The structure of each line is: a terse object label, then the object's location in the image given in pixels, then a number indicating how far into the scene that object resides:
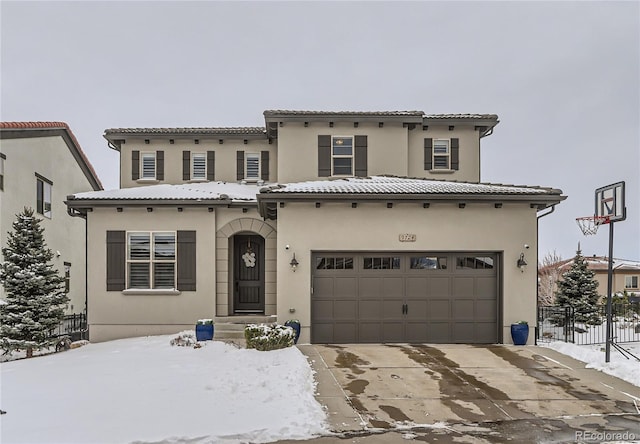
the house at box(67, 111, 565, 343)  11.16
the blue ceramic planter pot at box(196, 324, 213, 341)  11.33
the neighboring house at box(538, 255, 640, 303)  34.97
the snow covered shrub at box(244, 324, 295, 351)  9.74
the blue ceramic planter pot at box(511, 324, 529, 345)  10.91
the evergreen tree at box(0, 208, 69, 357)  11.46
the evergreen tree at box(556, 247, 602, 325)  19.88
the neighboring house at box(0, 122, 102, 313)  15.29
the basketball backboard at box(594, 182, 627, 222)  9.42
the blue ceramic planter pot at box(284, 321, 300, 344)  10.72
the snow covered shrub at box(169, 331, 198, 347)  10.89
